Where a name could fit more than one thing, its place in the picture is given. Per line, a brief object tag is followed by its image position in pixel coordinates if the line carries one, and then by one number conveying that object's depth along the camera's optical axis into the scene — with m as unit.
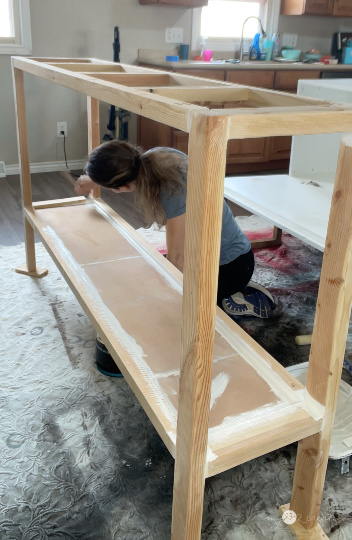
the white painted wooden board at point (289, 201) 1.72
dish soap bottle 4.66
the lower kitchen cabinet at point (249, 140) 3.92
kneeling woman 1.66
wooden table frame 0.80
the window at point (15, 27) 3.73
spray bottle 4.53
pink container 4.30
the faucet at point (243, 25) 4.47
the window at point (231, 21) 4.52
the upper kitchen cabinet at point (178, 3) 3.92
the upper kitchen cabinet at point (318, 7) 4.51
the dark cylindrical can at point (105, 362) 1.73
